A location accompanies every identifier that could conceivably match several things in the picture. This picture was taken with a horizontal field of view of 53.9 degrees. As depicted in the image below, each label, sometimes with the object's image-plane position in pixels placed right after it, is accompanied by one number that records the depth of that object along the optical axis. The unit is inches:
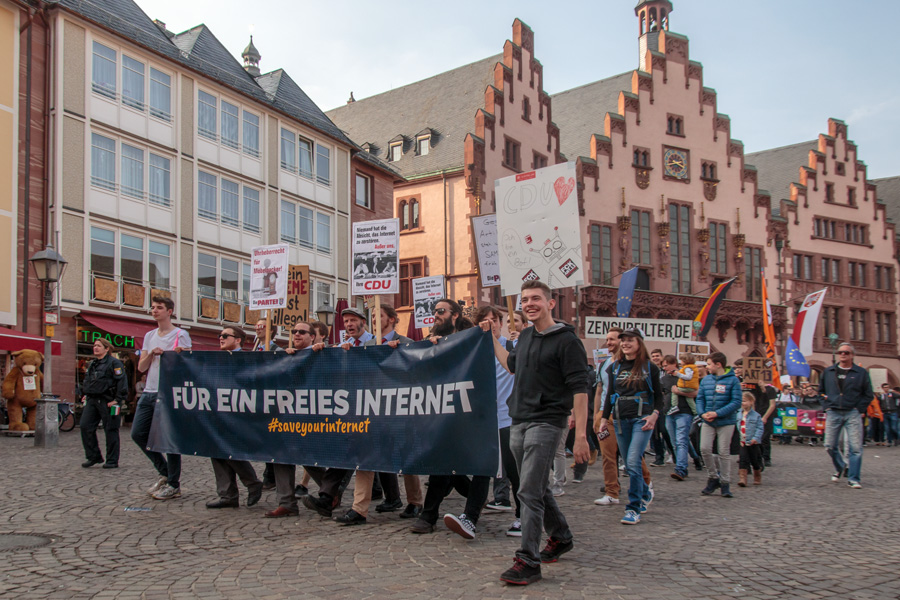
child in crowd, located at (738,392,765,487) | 478.3
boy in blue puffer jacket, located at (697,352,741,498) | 420.2
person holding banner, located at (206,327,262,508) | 338.6
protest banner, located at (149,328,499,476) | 283.3
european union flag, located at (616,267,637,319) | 1127.0
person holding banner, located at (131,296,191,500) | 360.5
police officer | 488.1
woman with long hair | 328.2
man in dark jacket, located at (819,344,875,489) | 473.1
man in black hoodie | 227.6
